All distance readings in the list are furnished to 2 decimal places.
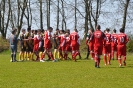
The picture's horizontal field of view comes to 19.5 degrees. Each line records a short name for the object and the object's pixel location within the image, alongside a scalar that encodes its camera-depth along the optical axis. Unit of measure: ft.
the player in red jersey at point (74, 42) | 85.71
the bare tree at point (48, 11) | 188.85
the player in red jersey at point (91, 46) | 83.12
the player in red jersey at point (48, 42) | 84.69
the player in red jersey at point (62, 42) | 94.22
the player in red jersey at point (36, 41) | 90.04
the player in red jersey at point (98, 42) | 65.87
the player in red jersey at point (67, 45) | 94.63
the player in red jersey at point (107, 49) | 73.15
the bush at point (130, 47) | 156.56
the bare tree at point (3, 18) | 201.46
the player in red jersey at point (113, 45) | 86.70
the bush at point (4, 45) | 179.28
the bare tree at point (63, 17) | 200.74
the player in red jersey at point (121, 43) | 69.05
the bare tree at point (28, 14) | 197.63
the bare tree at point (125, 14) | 155.43
